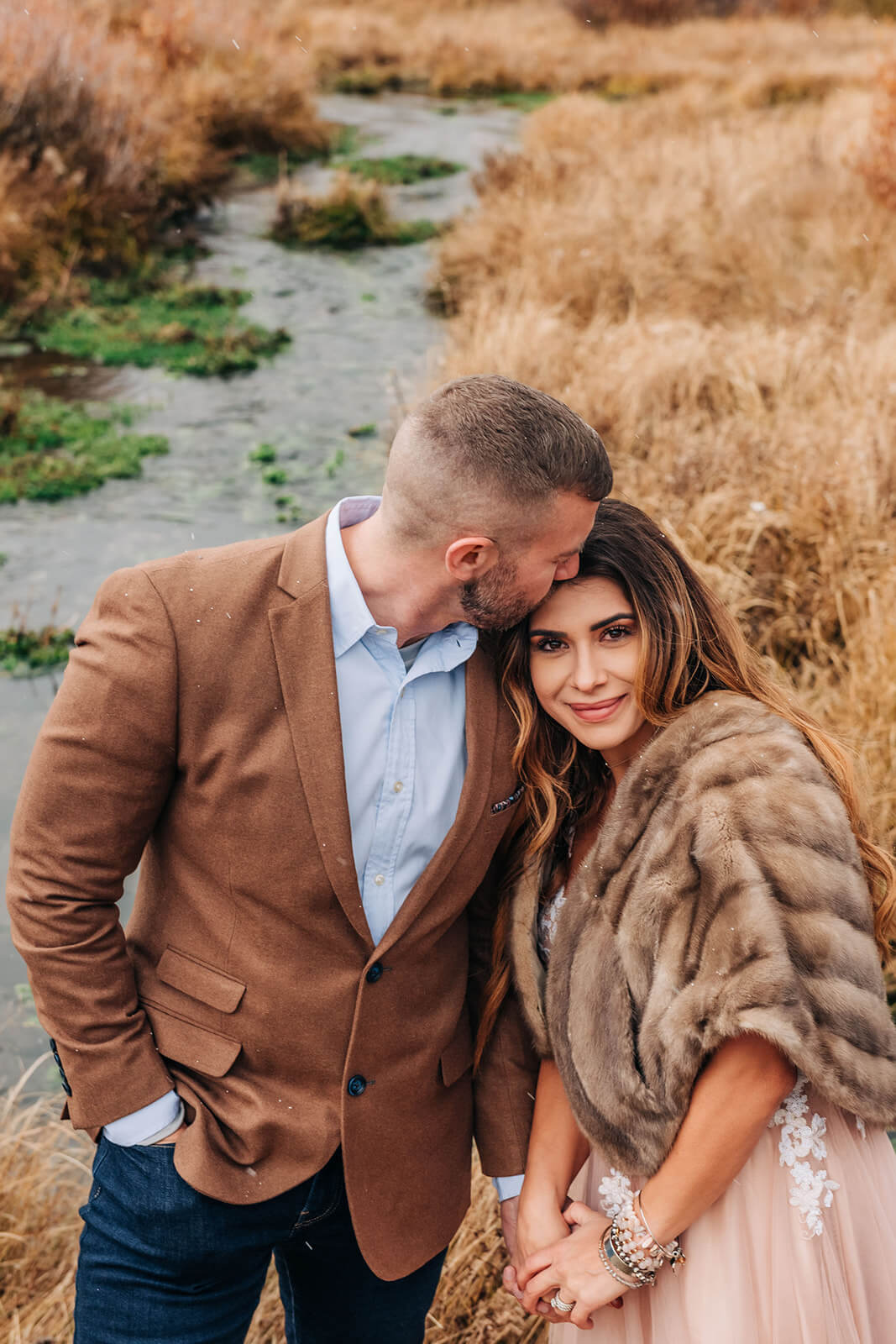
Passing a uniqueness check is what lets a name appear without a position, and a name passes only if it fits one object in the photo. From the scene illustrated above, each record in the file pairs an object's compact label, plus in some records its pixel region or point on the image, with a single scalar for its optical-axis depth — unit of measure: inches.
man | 71.3
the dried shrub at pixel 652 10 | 1056.2
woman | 69.9
